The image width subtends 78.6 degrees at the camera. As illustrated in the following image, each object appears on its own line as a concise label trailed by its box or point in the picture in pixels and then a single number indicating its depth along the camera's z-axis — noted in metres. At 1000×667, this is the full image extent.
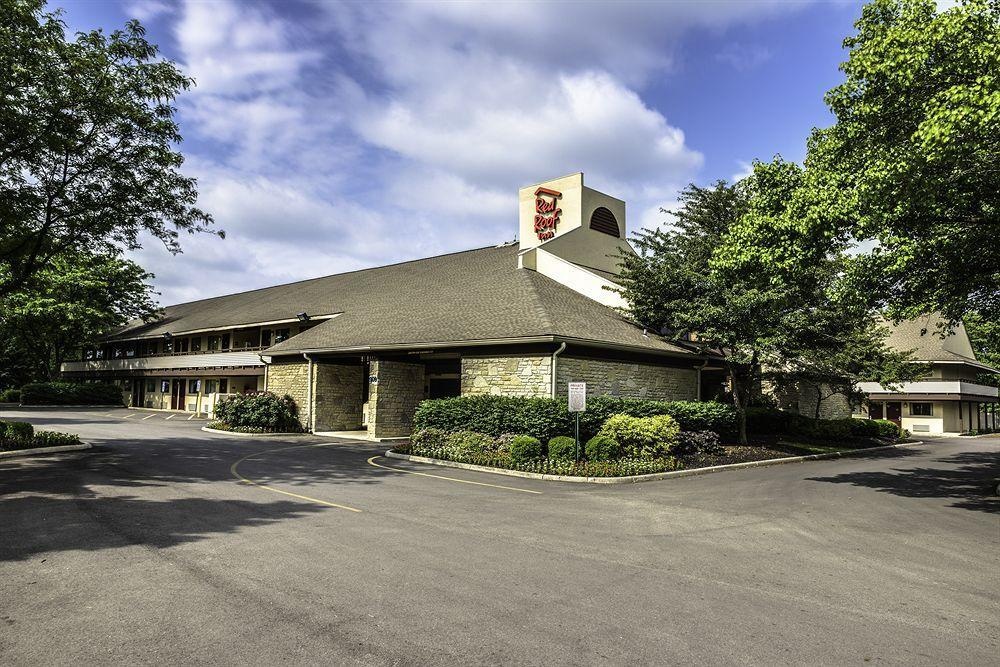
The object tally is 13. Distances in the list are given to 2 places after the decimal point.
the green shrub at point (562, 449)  16.44
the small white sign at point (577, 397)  15.88
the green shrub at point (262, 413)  27.11
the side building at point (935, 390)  43.94
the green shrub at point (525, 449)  16.31
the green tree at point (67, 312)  45.12
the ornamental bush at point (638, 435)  17.22
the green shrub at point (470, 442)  17.64
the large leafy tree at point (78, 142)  14.61
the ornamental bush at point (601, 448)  16.41
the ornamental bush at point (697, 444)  19.53
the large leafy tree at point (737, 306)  21.31
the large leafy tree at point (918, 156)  10.00
